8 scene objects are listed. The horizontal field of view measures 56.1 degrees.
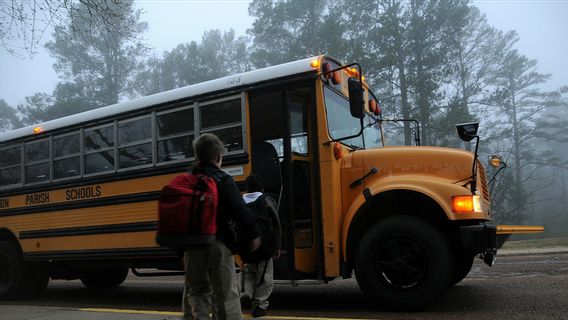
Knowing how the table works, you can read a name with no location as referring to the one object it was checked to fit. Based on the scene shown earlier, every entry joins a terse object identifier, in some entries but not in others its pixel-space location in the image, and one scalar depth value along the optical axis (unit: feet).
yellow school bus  16.92
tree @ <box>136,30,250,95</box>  101.50
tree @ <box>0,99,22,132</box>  141.26
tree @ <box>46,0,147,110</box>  102.51
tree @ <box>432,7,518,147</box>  78.18
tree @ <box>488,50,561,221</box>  110.42
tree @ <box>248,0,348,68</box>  87.20
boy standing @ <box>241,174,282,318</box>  16.19
